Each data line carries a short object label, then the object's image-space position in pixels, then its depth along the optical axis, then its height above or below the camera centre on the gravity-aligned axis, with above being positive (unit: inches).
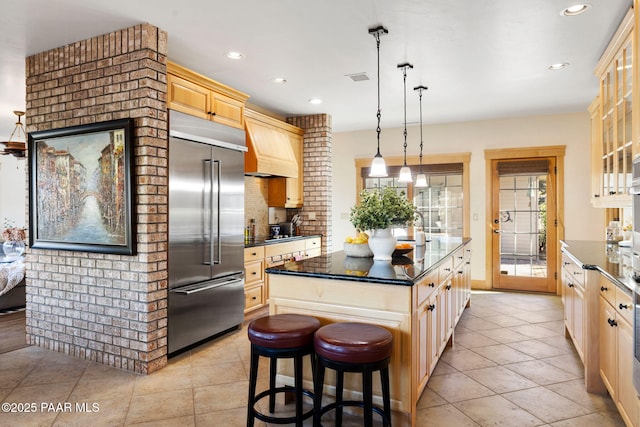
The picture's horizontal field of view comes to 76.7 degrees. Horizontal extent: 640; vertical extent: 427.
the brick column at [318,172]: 231.3 +23.6
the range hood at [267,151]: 187.5 +30.7
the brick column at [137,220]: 118.6 -3.2
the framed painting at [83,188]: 120.3 +8.3
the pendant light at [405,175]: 169.6 +15.7
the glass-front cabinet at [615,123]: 113.4 +28.3
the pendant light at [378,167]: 138.2 +15.5
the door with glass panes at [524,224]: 236.2 -7.5
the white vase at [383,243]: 110.1 -8.4
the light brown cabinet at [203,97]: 131.3 +41.5
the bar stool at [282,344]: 82.2 -26.8
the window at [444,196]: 251.8 +10.5
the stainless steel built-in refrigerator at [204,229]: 130.2 -5.6
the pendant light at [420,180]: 186.4 +14.9
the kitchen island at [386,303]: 86.7 -21.0
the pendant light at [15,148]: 193.5 +31.8
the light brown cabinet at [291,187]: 225.0 +14.7
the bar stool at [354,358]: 75.0 -27.2
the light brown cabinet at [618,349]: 80.9 -31.2
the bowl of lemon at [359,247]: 120.5 -10.4
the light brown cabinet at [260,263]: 177.2 -23.3
